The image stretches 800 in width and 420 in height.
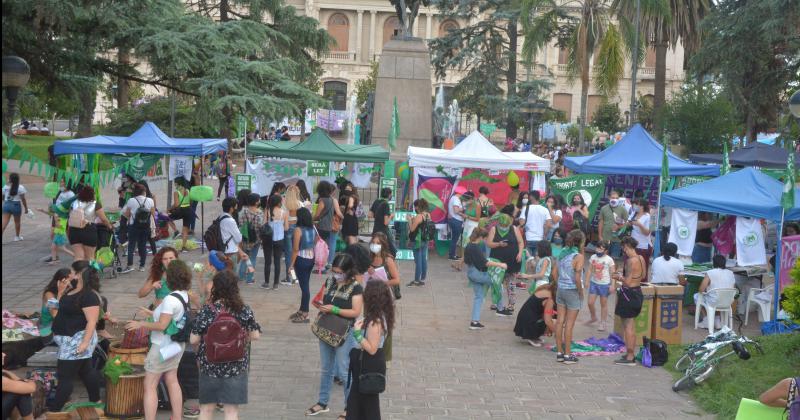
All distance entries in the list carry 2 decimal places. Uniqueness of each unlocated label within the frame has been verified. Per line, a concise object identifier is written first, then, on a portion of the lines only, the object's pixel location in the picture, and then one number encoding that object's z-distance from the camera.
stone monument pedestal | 24.08
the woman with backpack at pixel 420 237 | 13.71
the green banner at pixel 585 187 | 17.94
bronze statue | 25.12
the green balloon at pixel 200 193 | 15.12
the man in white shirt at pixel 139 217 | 14.23
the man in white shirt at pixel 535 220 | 15.43
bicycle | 9.38
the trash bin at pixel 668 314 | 10.98
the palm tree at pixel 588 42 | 26.20
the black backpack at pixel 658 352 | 10.33
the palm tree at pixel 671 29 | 32.22
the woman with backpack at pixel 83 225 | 12.83
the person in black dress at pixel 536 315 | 10.70
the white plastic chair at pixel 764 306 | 12.47
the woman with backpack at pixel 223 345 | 6.52
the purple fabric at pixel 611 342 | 11.01
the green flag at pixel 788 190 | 11.69
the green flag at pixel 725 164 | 16.28
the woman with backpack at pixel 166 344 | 7.09
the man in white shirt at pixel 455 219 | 16.69
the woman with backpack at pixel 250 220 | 13.45
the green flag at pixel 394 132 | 21.45
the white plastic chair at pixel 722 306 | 11.66
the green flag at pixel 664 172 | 14.45
